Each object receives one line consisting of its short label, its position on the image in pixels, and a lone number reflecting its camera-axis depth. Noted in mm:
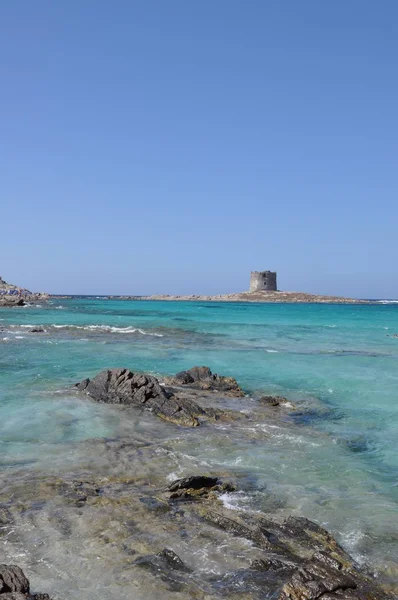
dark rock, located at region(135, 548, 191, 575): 6242
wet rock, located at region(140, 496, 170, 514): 7883
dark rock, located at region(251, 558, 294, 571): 6289
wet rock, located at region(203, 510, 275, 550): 6949
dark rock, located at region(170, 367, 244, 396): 19156
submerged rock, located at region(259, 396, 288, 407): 17061
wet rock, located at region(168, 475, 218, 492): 8688
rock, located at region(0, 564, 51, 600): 4910
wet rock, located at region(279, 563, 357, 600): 5531
